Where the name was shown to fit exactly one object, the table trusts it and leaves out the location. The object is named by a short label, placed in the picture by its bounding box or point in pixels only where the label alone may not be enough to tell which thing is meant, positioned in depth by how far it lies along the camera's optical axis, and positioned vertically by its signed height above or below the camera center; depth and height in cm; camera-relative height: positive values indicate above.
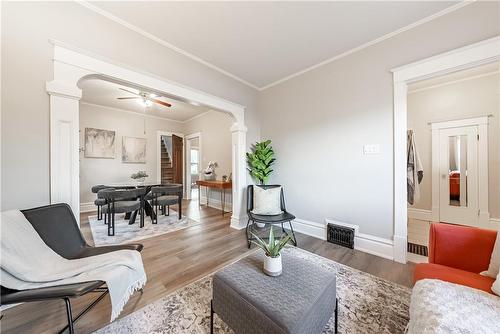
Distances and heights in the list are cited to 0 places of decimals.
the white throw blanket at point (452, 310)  75 -67
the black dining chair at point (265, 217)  251 -74
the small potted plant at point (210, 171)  498 -11
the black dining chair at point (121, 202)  284 -66
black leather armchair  101 -69
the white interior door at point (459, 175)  325 -17
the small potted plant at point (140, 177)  421 -24
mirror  334 -6
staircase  609 +0
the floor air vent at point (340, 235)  249 -99
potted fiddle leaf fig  336 +12
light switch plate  230 +24
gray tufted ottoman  88 -73
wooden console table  418 -44
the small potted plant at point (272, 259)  119 -63
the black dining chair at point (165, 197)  348 -62
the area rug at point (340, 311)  126 -114
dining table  352 -73
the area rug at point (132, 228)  277 -113
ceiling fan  360 +142
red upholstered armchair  116 -64
